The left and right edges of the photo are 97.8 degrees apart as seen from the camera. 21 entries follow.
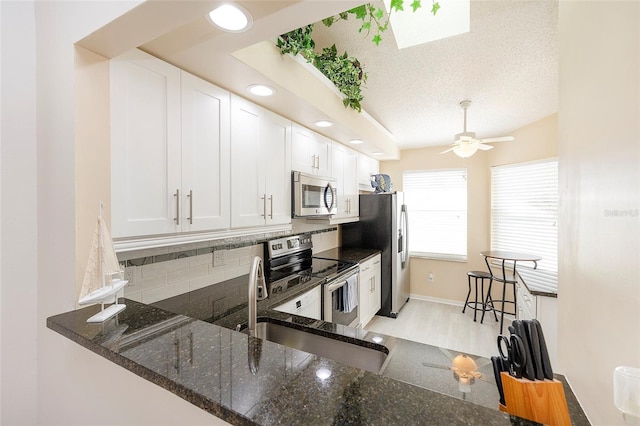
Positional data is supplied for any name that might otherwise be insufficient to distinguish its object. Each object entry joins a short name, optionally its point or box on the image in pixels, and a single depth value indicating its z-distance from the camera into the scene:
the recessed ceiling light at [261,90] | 1.76
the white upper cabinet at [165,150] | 1.26
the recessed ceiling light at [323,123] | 2.47
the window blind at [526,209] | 3.39
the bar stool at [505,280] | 3.45
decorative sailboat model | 1.06
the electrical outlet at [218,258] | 2.14
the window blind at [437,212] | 4.55
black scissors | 0.60
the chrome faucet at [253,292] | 1.29
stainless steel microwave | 2.42
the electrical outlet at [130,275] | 1.57
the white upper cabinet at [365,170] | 3.98
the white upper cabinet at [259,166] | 1.86
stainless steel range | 2.45
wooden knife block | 0.57
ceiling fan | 2.87
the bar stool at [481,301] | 3.85
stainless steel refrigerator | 3.91
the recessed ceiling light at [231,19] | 1.04
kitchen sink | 1.20
